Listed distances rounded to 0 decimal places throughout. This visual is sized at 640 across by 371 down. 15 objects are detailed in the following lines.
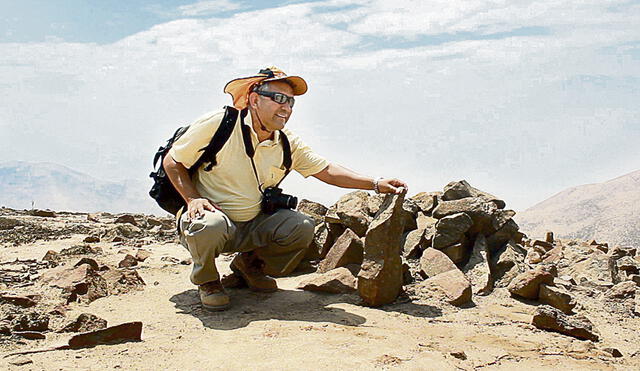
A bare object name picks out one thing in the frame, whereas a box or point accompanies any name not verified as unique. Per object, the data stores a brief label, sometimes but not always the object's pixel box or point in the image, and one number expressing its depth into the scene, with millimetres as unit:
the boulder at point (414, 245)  5418
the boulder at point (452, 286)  4469
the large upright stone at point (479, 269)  4824
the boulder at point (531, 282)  4574
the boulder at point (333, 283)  4695
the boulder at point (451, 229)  5184
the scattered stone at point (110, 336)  3250
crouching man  4219
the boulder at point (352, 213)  5344
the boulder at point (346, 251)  5102
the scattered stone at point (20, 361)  2980
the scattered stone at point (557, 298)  4383
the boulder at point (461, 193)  5707
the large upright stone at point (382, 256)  4359
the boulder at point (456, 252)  5175
